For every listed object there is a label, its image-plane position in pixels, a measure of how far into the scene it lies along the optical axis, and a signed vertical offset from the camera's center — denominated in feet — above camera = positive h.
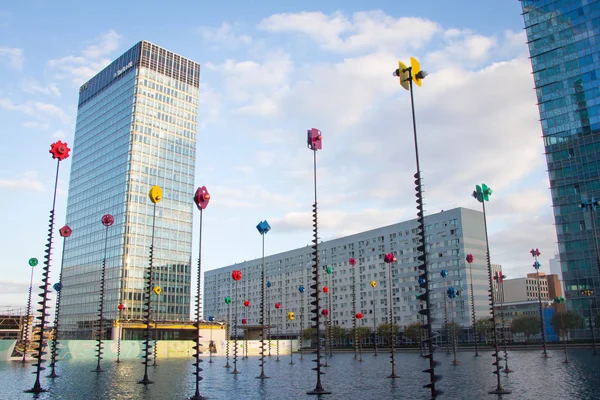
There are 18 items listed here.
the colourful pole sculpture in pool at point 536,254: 227.20 +26.63
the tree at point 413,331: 441.27 -10.72
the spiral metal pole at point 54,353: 146.70 -8.35
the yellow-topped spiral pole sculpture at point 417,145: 63.44 +22.85
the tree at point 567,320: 348.59 -2.84
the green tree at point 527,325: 431.84 -6.89
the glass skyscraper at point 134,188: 451.12 +120.67
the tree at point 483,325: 423.88 -6.28
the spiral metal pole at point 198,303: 97.13 +3.80
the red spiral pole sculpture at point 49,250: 108.27 +15.64
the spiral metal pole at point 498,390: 101.07 -14.03
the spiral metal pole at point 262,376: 148.51 -15.75
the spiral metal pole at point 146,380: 127.19 -13.64
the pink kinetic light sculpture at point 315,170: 104.01 +31.31
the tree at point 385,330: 482.69 -10.75
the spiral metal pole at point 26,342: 214.48 -7.89
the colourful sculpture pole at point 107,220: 163.84 +31.84
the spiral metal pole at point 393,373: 142.51 -14.63
